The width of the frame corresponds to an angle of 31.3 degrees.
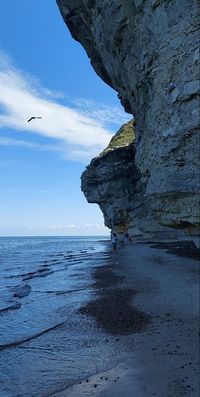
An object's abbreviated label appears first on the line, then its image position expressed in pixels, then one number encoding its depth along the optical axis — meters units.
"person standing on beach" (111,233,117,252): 52.84
